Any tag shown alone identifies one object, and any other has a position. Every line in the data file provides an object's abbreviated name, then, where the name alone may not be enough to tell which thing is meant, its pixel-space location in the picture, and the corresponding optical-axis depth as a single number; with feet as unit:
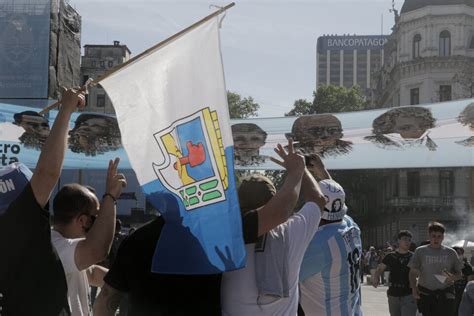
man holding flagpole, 11.57
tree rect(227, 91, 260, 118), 226.38
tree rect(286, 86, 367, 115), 249.14
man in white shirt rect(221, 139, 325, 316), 13.29
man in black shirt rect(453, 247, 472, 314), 37.83
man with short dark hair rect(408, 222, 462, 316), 33.83
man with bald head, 12.25
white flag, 12.79
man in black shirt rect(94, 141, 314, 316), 12.82
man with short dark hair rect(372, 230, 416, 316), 36.58
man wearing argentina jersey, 18.83
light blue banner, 47.85
